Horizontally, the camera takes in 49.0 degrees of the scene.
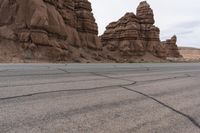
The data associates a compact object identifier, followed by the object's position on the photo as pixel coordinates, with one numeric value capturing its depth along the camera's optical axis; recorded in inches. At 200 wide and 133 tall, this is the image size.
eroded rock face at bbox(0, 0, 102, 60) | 1179.9
